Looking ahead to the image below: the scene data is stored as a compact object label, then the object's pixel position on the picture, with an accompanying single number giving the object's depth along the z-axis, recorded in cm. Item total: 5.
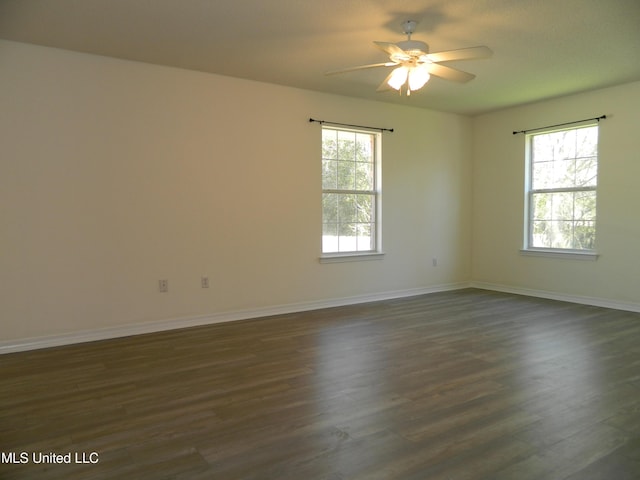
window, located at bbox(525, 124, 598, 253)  527
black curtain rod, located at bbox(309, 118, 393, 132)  505
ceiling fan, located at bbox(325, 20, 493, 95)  296
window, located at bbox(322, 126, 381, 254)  527
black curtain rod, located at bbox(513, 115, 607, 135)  506
